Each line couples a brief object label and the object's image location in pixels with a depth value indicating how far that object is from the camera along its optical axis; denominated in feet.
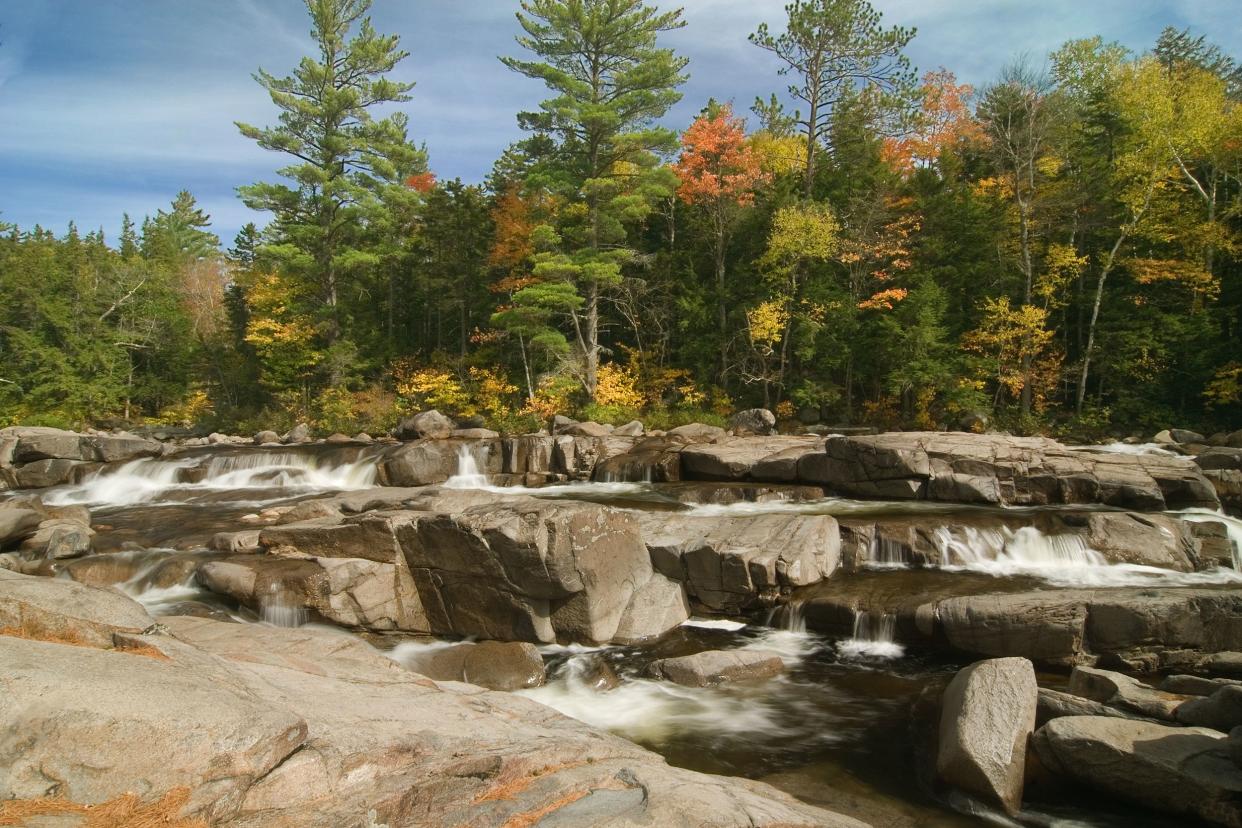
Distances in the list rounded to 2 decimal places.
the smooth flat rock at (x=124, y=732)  9.62
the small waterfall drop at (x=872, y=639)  26.66
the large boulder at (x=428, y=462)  64.69
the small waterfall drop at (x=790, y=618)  29.13
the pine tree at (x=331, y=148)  97.50
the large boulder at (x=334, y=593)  27.86
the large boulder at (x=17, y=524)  37.58
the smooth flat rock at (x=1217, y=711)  16.72
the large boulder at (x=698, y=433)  65.21
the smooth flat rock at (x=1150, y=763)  14.93
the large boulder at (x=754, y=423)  77.20
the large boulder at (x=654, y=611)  27.96
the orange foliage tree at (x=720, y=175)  85.66
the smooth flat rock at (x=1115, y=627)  23.63
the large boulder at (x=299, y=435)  91.50
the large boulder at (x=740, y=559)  29.86
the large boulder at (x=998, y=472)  43.75
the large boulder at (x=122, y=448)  70.95
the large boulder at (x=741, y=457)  54.54
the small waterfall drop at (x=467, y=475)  63.82
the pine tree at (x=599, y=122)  81.51
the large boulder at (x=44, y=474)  66.28
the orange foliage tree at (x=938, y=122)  115.75
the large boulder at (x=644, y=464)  59.72
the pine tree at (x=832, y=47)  82.07
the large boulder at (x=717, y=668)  23.61
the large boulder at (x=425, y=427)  79.56
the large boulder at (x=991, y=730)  16.10
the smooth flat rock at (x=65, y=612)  13.39
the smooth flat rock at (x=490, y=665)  23.38
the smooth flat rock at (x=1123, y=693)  17.97
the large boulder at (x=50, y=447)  69.15
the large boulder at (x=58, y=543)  36.14
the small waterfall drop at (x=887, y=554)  34.78
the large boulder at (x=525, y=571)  26.55
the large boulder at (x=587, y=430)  71.05
